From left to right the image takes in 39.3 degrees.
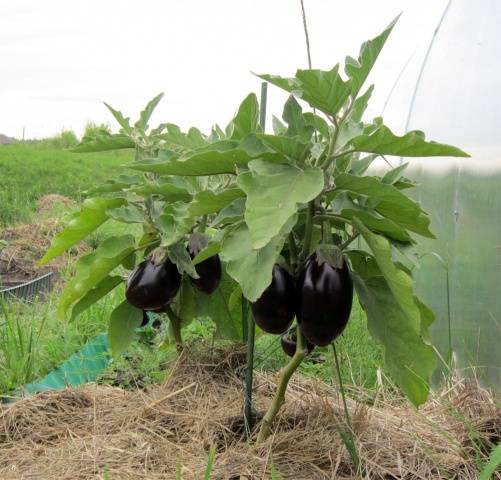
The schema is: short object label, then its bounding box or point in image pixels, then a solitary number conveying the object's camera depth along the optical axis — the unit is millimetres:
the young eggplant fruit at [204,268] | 1255
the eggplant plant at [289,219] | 925
